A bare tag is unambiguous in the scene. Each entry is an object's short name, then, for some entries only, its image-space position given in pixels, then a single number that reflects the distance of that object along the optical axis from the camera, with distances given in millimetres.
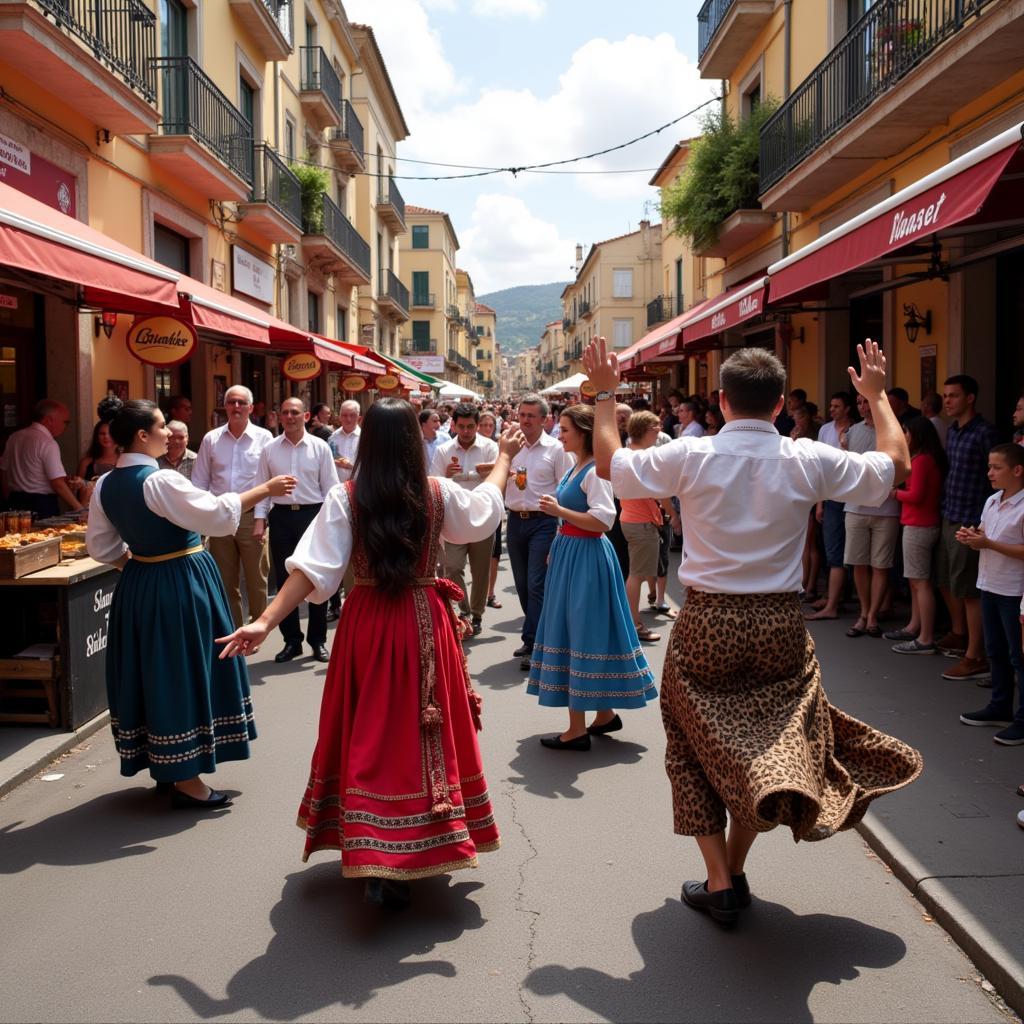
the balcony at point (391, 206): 34719
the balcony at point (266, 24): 16516
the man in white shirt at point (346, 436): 11234
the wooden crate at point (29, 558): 5691
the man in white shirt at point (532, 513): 7613
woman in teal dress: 4746
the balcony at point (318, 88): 22500
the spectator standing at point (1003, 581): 5633
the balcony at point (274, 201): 16766
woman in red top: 7773
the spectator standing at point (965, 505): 6989
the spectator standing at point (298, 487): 8188
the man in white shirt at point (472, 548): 9039
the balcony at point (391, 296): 34312
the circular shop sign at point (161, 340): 9609
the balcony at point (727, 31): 16359
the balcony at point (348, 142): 25359
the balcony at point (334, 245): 21750
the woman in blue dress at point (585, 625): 5770
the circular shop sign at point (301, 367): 14422
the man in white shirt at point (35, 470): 8688
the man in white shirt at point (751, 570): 3367
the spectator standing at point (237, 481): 8273
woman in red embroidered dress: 3641
